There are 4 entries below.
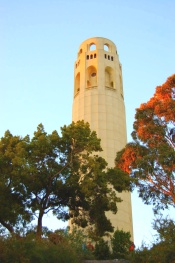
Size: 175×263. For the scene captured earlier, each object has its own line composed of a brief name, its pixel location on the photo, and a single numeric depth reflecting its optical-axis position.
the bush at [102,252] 18.09
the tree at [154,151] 19.36
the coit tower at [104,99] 34.66
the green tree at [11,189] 17.16
